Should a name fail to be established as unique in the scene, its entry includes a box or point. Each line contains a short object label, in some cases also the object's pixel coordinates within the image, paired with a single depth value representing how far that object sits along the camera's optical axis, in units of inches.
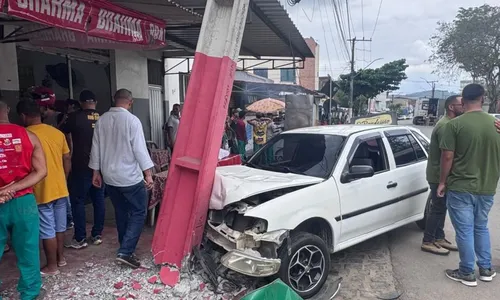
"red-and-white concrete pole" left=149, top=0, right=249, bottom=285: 150.5
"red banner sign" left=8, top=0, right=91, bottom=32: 129.9
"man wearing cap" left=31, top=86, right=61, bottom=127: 214.2
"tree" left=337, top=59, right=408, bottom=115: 1093.8
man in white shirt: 157.2
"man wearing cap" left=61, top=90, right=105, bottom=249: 184.2
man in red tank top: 121.3
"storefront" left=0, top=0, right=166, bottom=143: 153.1
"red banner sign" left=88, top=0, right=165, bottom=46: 164.6
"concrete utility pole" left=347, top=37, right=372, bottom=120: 967.8
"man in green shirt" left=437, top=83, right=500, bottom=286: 159.9
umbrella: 642.8
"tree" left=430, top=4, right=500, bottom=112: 1280.8
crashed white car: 138.6
